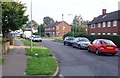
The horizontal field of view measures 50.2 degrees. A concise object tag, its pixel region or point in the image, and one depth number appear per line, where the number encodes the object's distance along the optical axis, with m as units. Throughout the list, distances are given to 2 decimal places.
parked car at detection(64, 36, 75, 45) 17.84
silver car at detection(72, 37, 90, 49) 14.04
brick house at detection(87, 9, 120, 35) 21.74
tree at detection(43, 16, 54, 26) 97.92
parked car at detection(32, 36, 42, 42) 25.84
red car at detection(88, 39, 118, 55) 10.58
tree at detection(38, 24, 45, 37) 49.58
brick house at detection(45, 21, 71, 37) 52.61
